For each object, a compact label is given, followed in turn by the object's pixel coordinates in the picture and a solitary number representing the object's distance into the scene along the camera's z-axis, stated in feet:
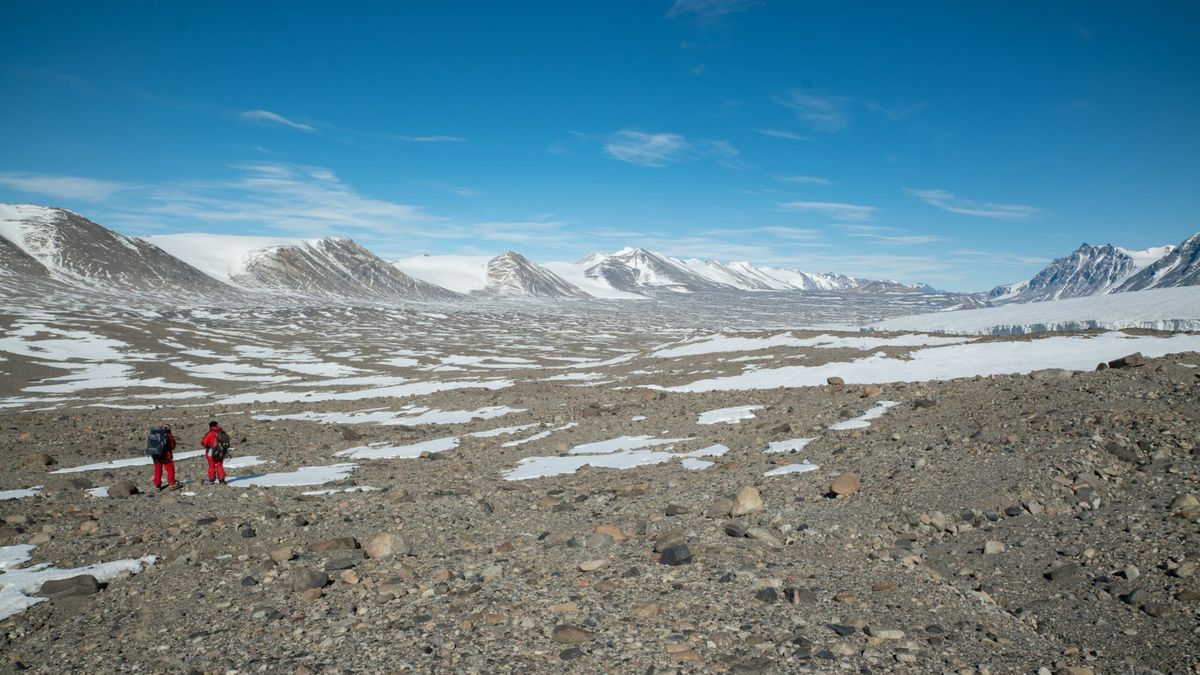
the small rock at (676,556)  31.58
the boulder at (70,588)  28.60
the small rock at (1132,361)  69.22
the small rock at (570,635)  24.07
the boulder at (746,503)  40.40
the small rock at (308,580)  29.53
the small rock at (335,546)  35.09
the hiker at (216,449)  57.31
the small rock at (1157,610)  24.45
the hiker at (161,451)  55.01
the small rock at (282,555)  33.61
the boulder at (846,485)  42.55
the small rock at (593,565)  31.63
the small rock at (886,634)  23.81
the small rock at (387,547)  34.14
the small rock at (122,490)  51.88
